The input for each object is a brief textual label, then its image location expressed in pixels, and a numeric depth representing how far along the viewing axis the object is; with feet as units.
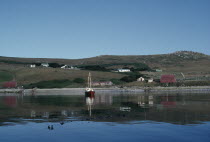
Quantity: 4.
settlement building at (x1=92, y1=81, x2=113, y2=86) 412.77
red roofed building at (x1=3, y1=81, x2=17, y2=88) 417.65
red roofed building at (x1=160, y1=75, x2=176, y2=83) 387.55
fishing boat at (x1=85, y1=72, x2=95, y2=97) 263.64
